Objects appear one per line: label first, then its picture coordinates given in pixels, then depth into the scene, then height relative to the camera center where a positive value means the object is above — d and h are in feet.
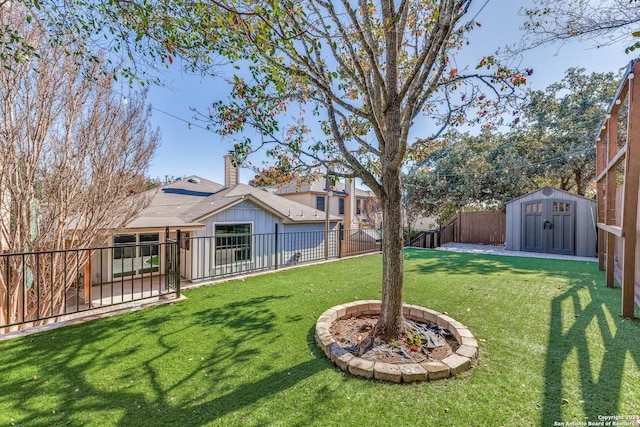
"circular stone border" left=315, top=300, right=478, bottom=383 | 7.78 -4.45
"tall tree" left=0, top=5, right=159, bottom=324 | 11.97 +2.85
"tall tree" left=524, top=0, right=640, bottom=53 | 11.21 +8.53
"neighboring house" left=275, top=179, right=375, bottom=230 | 58.59 +3.33
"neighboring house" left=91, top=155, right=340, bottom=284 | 25.50 -0.99
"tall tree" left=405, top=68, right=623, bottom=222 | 40.50 +9.65
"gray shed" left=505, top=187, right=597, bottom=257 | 31.32 -0.99
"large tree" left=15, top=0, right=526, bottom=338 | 9.02 +5.89
